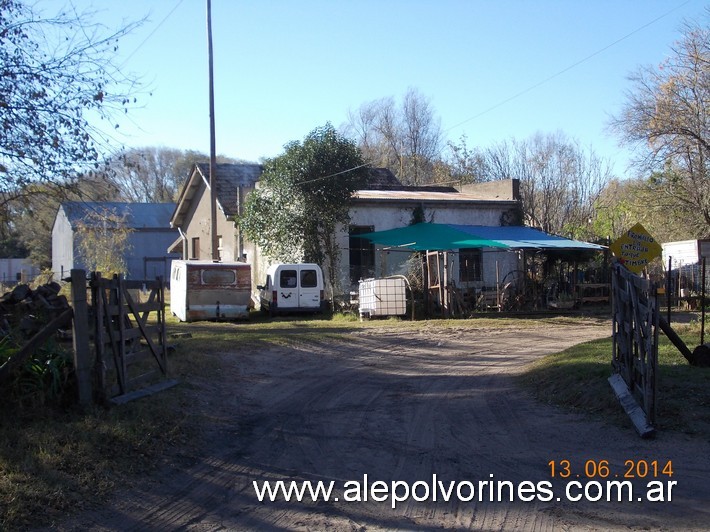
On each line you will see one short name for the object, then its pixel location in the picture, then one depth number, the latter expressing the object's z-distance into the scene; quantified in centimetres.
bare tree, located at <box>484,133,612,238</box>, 3944
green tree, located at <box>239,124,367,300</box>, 2575
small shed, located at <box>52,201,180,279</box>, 4916
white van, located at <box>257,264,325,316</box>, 2447
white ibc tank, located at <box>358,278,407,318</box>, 2186
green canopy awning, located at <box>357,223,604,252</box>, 2266
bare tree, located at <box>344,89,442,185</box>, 5109
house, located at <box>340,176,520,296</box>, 2684
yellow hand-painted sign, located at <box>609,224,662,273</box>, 1048
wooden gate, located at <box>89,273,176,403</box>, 787
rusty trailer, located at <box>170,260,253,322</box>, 2309
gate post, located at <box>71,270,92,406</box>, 747
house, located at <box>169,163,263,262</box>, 3162
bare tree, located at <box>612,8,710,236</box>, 2361
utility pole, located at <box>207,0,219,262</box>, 2495
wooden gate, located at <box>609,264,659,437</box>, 728
